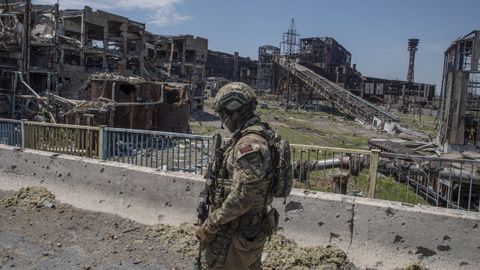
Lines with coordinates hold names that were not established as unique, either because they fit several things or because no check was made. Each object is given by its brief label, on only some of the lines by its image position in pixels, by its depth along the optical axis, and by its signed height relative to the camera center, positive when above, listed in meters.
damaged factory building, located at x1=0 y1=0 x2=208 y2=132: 13.89 +1.54
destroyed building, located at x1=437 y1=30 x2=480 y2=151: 14.70 +0.51
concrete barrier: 4.27 -1.35
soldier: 2.69 -0.62
